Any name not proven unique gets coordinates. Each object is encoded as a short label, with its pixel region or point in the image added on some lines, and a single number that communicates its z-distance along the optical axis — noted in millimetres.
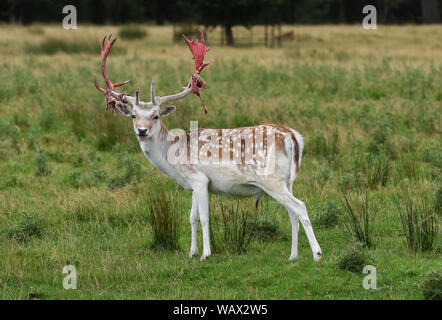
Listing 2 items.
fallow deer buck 13555
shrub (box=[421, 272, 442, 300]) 11617
